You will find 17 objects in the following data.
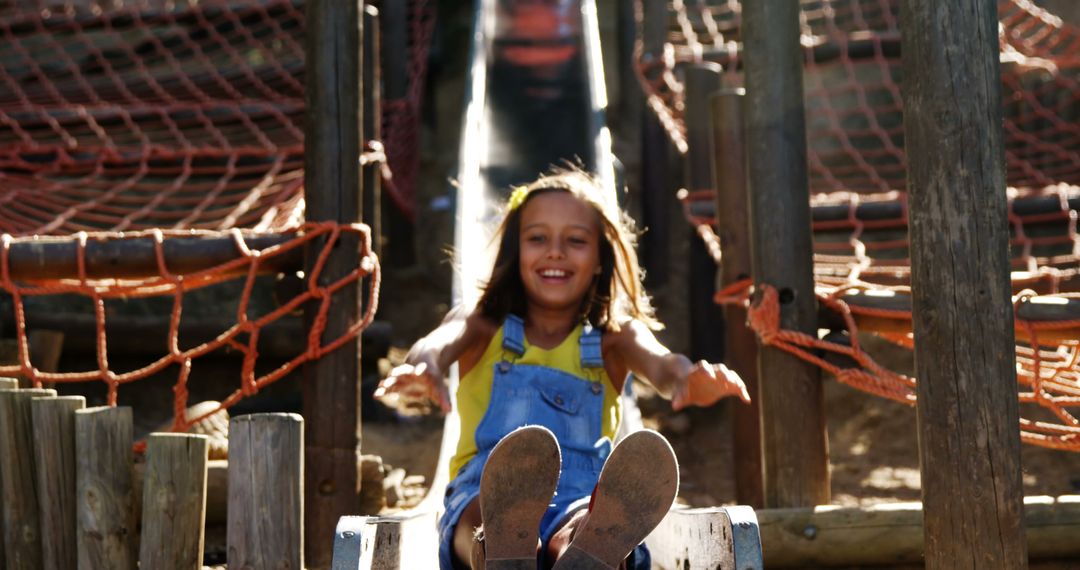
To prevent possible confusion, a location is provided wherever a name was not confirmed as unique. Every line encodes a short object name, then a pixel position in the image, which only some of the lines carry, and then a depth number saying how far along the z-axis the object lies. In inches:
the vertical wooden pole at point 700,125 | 170.6
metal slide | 148.2
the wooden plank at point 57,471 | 94.2
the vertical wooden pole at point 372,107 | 168.9
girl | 72.6
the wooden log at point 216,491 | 125.3
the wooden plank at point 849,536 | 105.0
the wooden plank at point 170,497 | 87.1
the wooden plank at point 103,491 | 90.8
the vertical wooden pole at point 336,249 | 116.5
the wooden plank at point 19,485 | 96.6
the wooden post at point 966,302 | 74.4
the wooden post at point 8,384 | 100.3
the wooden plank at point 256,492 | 83.7
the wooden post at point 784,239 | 110.1
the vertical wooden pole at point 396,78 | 239.8
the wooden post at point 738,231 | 138.9
